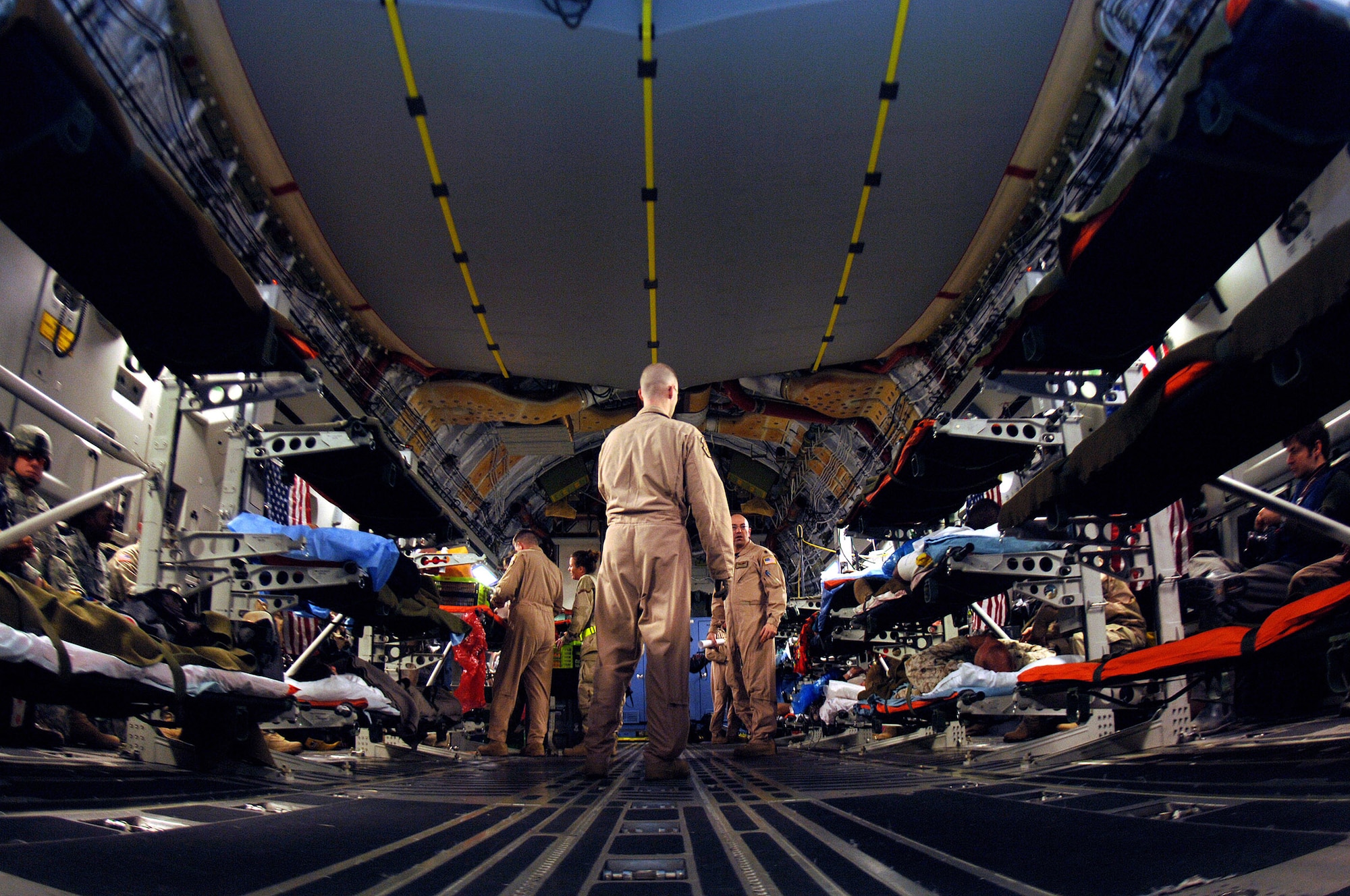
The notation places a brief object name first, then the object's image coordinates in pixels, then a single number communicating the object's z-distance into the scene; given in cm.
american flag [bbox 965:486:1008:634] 811
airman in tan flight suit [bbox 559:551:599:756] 792
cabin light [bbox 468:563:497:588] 1382
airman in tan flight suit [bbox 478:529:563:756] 680
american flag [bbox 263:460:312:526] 814
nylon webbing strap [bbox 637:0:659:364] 463
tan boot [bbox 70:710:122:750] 380
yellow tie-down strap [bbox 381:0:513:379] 459
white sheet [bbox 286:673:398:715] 457
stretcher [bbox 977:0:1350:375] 211
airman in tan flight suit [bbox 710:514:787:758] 579
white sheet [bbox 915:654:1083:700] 427
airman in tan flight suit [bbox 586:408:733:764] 343
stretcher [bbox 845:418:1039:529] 468
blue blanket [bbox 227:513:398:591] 423
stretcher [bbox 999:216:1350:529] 174
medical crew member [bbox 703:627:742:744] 971
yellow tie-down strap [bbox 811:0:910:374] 462
